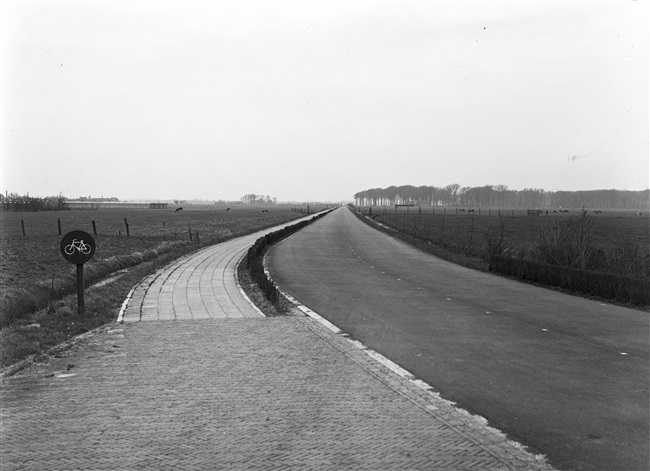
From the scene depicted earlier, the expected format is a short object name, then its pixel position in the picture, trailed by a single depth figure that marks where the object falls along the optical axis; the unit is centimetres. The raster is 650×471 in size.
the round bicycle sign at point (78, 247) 1015
